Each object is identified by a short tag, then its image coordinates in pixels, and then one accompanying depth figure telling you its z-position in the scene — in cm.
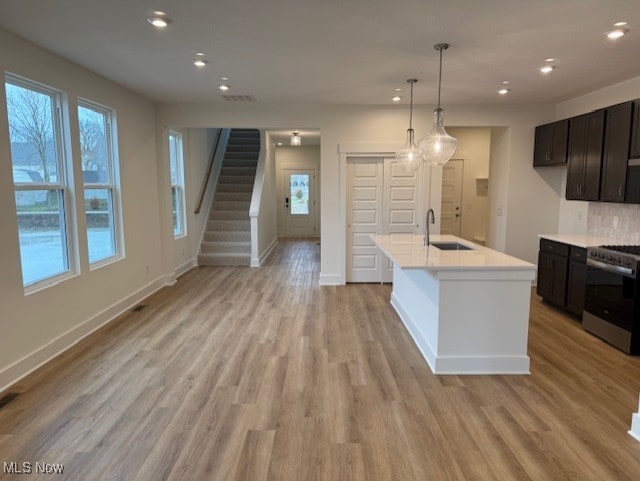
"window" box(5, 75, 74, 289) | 329
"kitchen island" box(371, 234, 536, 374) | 321
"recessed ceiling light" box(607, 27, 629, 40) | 305
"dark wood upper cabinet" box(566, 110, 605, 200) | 448
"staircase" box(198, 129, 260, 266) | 784
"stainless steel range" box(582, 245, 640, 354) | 353
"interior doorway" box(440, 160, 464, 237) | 825
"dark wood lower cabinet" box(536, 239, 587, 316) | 438
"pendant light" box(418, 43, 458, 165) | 356
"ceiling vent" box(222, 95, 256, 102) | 536
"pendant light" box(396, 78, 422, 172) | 447
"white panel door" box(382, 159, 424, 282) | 615
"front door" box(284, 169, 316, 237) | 1211
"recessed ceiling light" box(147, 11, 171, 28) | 281
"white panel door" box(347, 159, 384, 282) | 618
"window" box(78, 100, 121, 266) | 426
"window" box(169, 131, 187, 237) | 686
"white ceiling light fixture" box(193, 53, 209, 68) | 373
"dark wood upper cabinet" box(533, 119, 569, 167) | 517
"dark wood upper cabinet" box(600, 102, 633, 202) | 403
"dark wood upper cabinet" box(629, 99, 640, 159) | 387
